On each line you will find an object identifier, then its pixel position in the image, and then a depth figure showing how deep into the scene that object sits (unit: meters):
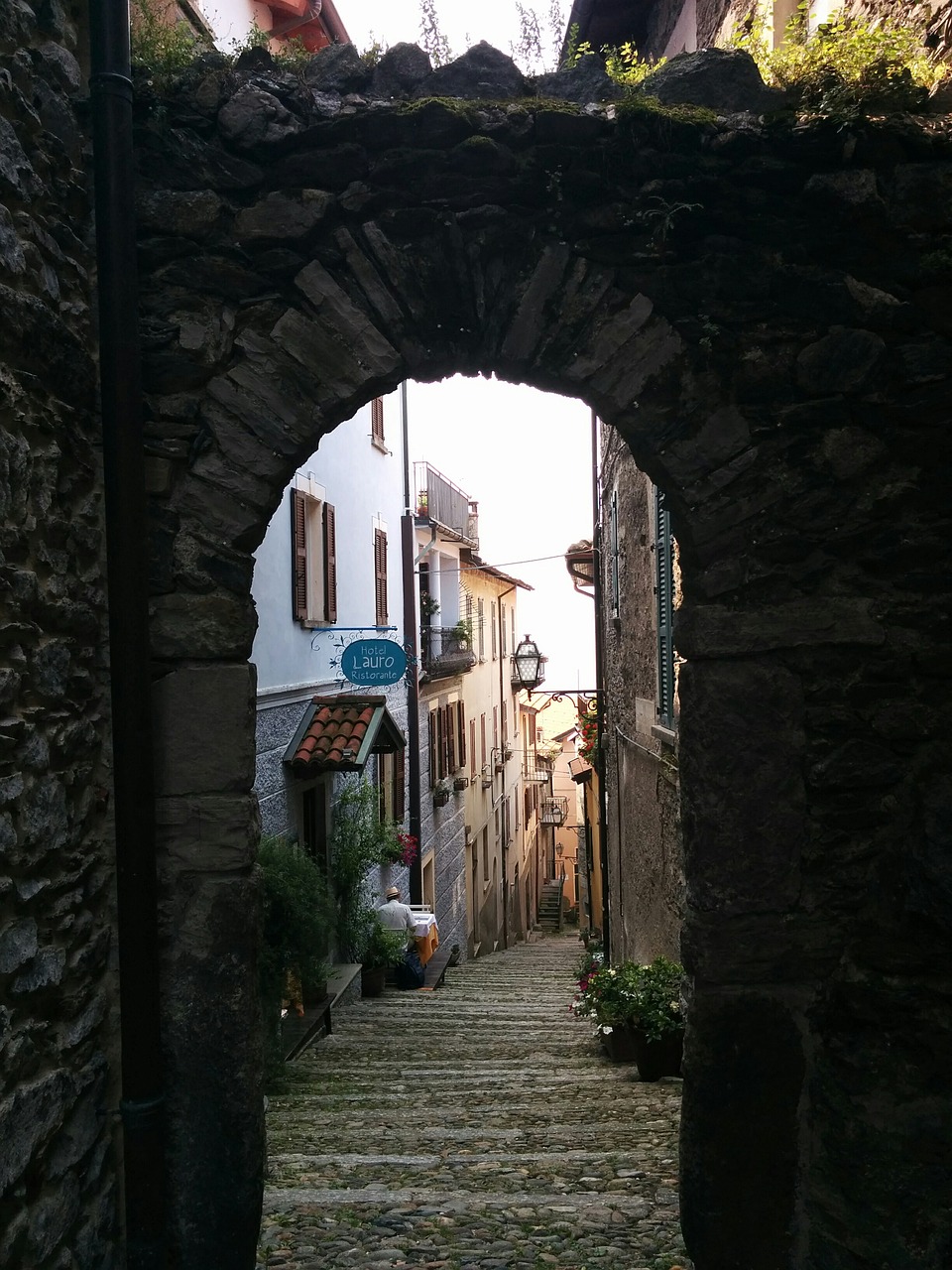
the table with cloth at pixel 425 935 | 11.47
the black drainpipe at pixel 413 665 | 13.77
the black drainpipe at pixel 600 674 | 11.77
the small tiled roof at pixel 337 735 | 8.46
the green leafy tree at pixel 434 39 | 3.48
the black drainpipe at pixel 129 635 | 2.93
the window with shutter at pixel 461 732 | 18.23
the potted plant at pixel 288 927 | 5.85
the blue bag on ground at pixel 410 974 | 10.93
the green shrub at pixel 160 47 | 3.14
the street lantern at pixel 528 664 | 14.87
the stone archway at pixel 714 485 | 3.11
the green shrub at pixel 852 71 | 3.19
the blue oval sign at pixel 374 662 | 8.02
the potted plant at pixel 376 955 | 10.25
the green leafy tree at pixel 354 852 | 9.56
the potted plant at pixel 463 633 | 17.05
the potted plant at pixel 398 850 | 9.94
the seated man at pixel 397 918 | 10.89
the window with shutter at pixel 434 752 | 15.49
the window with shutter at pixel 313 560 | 8.73
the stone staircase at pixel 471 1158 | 3.45
